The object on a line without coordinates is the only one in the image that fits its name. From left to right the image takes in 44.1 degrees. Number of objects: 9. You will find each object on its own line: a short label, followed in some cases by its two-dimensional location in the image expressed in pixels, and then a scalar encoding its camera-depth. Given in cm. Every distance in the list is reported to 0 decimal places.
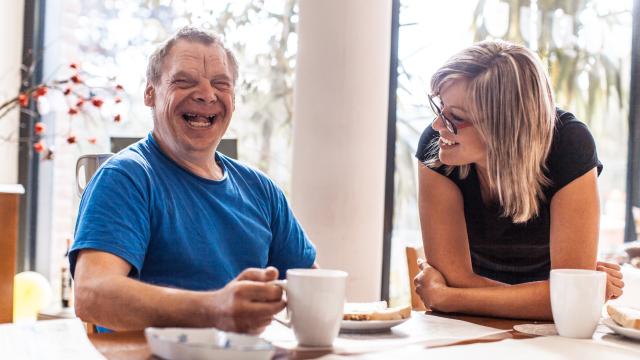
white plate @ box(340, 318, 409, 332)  120
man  111
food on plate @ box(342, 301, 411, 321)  122
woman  152
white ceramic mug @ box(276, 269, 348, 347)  106
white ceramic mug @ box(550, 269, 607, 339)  122
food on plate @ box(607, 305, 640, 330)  123
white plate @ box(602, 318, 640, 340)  122
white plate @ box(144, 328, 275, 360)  89
